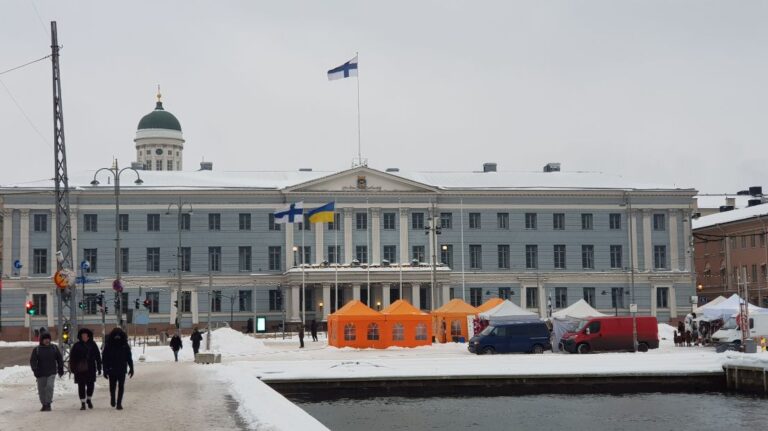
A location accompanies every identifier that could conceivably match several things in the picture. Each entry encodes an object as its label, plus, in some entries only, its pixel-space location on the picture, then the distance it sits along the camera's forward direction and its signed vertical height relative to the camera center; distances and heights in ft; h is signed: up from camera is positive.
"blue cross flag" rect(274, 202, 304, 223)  264.11 +20.47
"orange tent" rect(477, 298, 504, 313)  239.71 -0.94
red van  201.26 -6.58
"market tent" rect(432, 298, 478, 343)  243.40 -3.88
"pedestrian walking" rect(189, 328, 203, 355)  191.30 -5.42
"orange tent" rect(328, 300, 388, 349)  224.74 -5.10
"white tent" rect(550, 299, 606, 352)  211.20 -3.83
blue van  199.31 -6.60
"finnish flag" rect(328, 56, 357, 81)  273.33 +54.24
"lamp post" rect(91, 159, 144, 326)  191.83 +3.86
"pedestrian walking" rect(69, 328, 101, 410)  86.69 -4.02
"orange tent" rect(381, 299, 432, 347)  224.94 -4.94
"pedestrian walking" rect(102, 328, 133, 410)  86.94 -3.80
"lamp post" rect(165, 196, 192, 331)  262.06 +28.21
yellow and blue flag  266.16 +20.38
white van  208.85 -5.74
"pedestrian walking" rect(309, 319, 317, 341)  255.91 -5.62
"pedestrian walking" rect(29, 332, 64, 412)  87.56 -4.34
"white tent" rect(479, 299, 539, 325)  212.02 -2.58
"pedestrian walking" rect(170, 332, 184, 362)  186.19 -5.85
